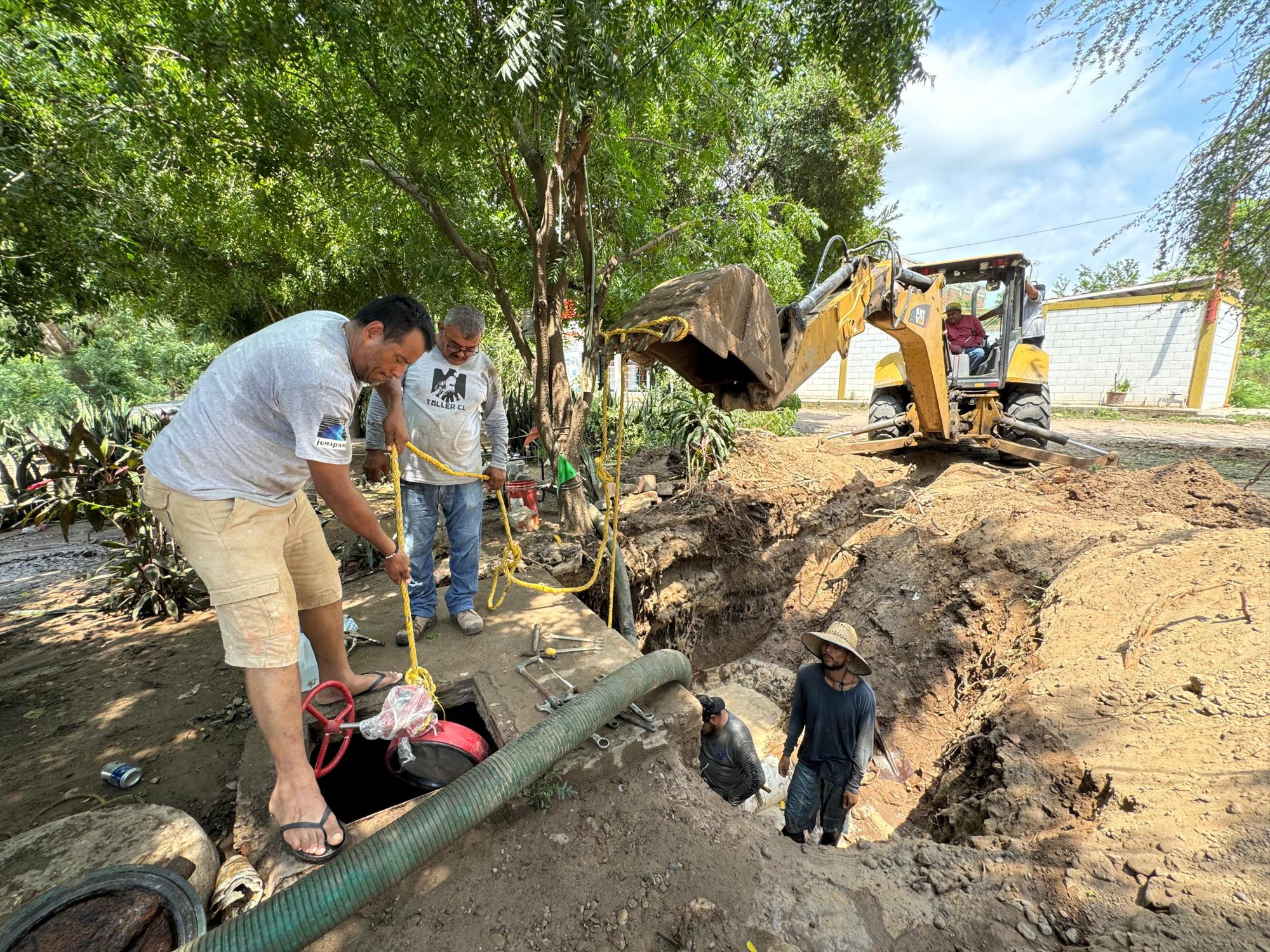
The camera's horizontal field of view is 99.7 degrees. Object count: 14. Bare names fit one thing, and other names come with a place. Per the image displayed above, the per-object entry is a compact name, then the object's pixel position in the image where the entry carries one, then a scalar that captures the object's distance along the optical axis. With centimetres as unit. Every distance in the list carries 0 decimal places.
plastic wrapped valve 195
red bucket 510
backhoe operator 746
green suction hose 146
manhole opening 254
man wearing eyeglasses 288
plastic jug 255
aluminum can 231
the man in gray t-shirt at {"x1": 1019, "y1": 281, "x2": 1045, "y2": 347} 673
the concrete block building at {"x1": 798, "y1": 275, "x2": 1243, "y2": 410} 1399
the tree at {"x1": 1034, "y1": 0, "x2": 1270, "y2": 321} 401
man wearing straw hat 298
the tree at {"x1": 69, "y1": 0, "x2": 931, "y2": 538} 305
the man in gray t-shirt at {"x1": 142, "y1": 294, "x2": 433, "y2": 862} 181
